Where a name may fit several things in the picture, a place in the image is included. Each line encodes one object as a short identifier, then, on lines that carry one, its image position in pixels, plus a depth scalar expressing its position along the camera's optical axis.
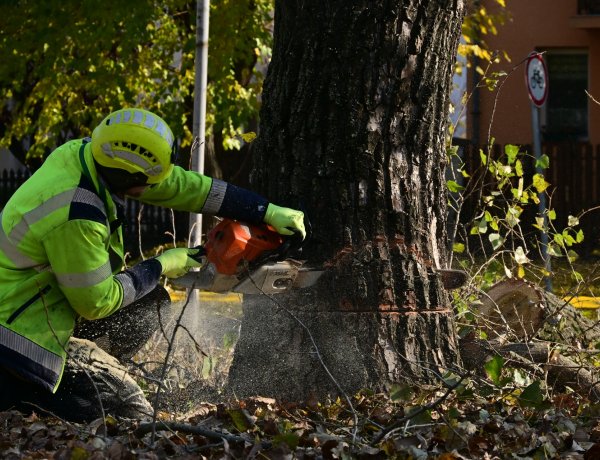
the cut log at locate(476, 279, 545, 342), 10.86
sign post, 18.18
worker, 7.40
